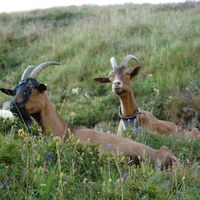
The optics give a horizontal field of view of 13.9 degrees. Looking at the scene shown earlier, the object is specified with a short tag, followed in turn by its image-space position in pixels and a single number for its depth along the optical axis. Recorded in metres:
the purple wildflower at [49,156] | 6.47
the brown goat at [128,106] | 14.78
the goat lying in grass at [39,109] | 10.72
